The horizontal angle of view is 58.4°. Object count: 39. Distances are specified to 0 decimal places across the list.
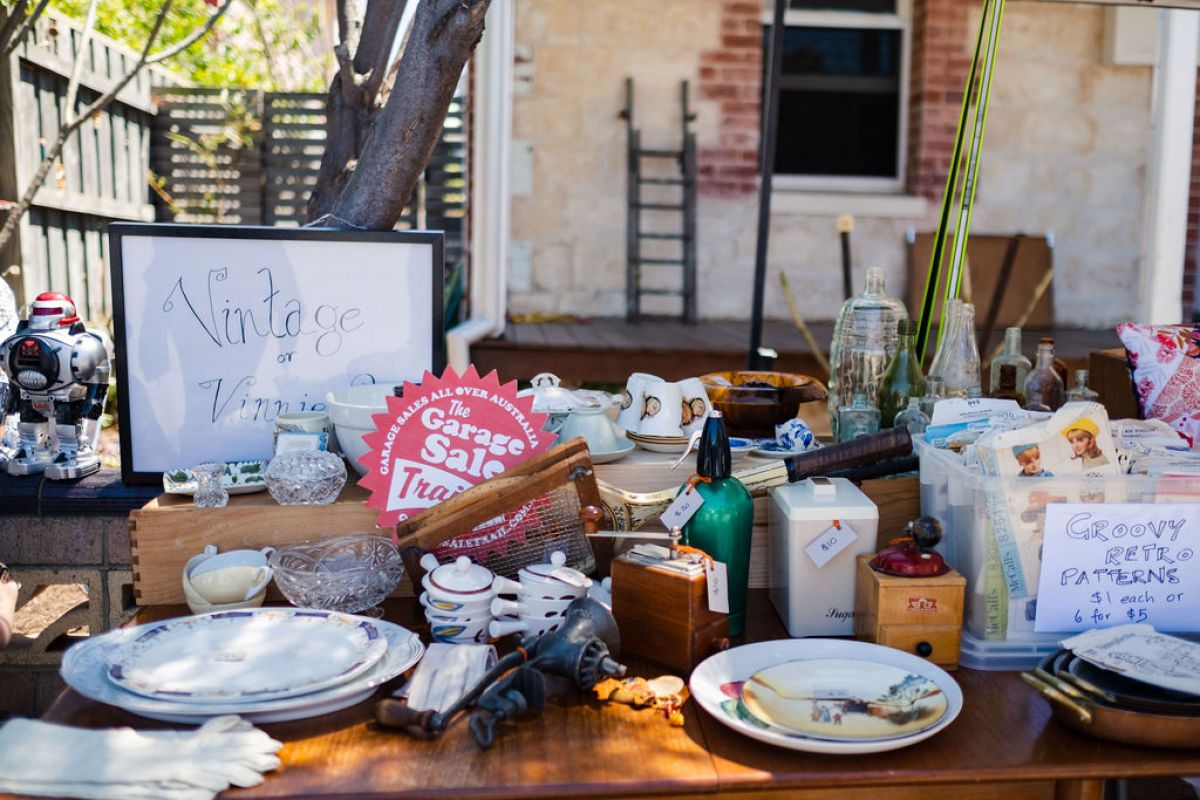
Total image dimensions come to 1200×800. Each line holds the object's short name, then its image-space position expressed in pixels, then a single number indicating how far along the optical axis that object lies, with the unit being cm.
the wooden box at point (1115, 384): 272
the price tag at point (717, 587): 136
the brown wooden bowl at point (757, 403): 197
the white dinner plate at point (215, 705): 118
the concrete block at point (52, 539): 191
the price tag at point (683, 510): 146
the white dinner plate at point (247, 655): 120
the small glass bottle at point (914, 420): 180
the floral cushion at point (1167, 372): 225
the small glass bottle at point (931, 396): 186
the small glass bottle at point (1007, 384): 210
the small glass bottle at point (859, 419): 182
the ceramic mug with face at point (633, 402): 184
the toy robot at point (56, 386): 184
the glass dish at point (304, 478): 158
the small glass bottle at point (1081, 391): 191
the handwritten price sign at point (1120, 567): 140
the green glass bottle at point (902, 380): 191
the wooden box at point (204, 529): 155
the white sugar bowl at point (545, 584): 140
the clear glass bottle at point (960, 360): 191
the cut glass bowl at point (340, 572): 147
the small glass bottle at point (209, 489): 158
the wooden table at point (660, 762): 108
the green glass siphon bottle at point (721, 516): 146
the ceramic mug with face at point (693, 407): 182
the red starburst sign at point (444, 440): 157
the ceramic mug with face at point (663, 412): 181
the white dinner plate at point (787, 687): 114
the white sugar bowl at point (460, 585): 139
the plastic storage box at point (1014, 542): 140
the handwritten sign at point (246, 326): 181
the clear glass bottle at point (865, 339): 197
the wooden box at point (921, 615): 136
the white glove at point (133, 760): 105
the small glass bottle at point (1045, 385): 197
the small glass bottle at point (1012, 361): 205
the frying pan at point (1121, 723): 115
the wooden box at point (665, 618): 134
